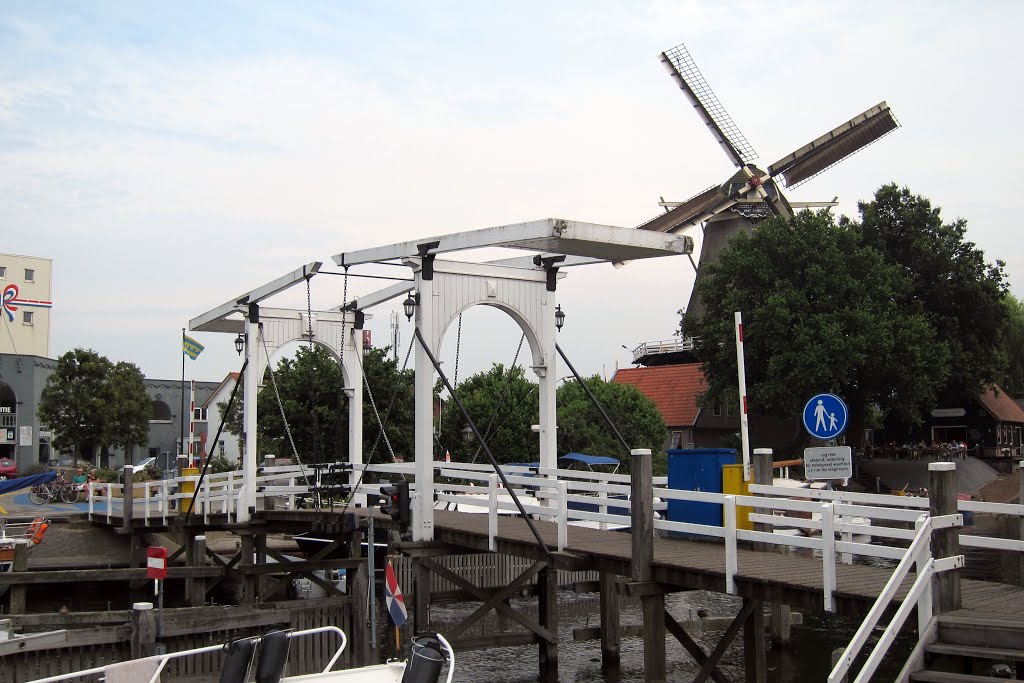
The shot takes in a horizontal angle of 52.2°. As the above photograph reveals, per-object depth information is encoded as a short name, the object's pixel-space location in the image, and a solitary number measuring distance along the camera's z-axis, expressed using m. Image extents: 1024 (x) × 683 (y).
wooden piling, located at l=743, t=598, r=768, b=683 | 12.90
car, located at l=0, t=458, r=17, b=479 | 52.38
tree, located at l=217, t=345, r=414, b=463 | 37.88
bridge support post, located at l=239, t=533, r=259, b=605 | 21.55
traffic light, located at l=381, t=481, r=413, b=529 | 15.45
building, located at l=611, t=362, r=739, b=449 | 58.25
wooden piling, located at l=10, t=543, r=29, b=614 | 20.92
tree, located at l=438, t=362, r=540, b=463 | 38.00
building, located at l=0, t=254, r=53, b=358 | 72.25
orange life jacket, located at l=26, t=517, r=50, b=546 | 26.25
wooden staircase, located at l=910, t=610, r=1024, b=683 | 7.62
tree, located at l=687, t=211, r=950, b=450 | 43.88
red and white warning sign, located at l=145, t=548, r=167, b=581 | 14.37
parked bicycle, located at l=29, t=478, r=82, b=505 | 38.59
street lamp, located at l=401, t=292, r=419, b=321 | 16.56
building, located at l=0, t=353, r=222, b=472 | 61.38
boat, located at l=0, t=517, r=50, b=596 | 24.88
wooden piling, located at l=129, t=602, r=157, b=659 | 13.02
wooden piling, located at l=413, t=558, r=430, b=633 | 16.42
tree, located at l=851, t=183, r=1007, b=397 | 49.75
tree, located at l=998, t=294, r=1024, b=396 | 67.69
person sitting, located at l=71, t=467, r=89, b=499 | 39.44
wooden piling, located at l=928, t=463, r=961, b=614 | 8.49
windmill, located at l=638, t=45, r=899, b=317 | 53.44
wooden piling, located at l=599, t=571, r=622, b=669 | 18.03
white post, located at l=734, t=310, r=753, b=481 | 13.98
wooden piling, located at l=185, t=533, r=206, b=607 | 25.33
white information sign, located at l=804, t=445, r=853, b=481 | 12.45
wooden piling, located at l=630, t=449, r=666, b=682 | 11.52
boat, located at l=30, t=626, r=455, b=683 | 7.91
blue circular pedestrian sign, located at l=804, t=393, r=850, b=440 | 12.48
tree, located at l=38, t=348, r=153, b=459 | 52.62
